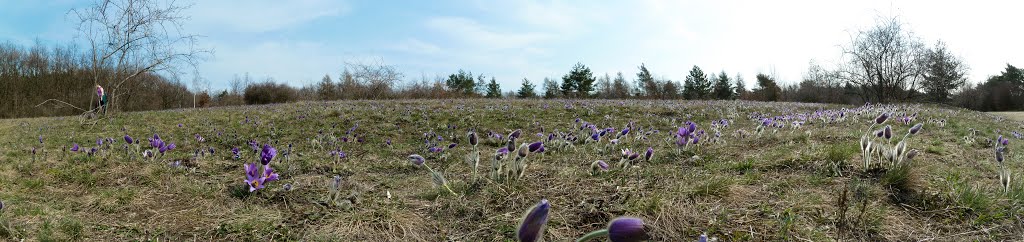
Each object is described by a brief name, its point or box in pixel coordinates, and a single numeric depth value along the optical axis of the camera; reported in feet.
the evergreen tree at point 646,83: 127.95
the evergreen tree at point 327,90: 84.94
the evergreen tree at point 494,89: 121.86
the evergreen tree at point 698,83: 134.10
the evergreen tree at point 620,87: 122.91
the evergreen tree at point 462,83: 115.93
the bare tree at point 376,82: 73.77
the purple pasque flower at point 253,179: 9.74
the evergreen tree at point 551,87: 120.45
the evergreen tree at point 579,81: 126.11
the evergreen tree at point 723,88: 138.00
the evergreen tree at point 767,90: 124.82
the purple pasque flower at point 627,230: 3.89
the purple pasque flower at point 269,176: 9.98
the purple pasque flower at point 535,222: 3.92
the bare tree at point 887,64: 61.11
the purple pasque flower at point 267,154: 9.36
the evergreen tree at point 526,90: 120.81
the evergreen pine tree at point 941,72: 65.00
